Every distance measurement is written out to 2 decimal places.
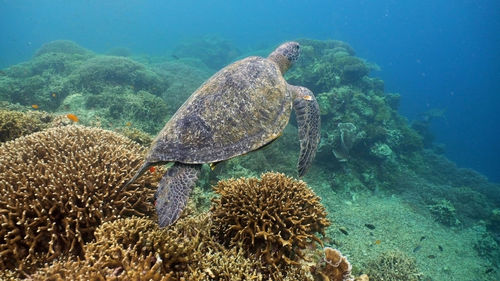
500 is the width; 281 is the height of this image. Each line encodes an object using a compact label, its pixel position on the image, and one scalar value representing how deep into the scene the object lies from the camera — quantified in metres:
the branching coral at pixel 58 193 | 2.40
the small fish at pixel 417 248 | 6.89
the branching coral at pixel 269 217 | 2.94
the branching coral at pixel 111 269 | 2.00
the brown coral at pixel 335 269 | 3.15
